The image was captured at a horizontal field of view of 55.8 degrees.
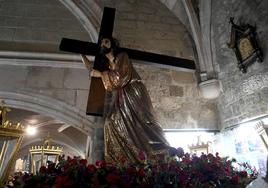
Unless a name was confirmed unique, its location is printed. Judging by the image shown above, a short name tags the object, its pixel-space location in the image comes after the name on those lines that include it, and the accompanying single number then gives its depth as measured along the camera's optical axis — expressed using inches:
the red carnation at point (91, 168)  59.7
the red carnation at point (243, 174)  67.9
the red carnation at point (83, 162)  62.2
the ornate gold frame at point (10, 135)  59.7
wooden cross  109.7
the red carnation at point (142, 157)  68.3
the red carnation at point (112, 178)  54.9
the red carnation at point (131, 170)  57.2
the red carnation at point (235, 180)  62.0
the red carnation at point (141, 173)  57.2
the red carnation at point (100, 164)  63.7
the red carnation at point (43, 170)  61.4
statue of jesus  83.0
